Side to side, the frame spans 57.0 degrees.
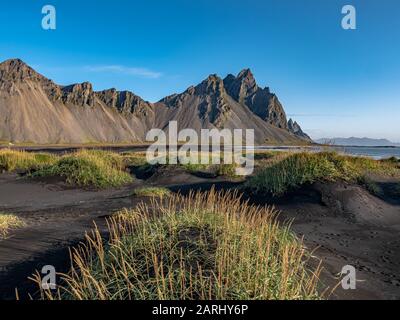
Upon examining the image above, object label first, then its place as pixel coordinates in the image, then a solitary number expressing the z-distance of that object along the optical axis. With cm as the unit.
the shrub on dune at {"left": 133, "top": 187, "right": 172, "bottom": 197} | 1510
